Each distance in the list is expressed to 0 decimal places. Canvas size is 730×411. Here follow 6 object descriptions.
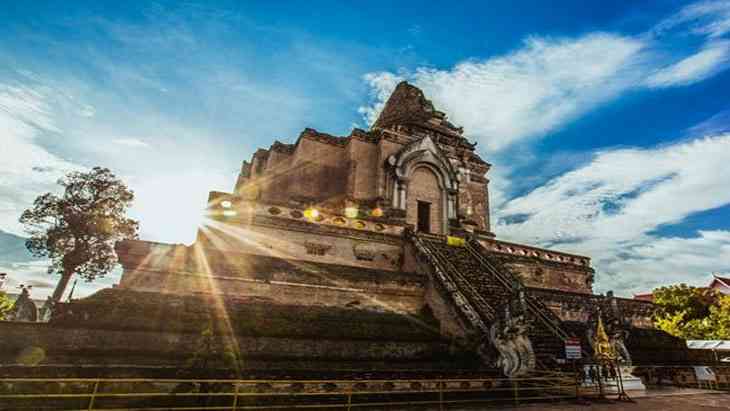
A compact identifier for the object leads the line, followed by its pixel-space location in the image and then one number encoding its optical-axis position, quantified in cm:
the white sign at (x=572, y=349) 938
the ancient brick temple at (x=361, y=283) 871
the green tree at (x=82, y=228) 2742
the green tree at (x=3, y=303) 2759
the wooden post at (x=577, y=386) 860
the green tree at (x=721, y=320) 2901
